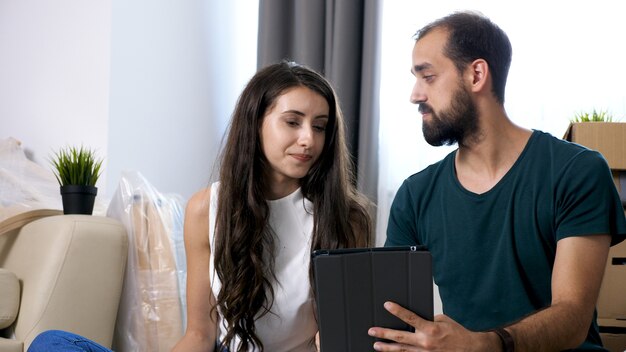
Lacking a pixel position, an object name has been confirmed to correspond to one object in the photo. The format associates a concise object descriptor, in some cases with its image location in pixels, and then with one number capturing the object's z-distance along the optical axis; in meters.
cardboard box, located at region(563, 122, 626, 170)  2.25
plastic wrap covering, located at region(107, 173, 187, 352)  2.18
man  1.31
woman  1.57
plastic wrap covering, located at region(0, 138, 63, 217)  2.30
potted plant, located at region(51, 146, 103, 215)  2.22
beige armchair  1.98
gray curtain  2.80
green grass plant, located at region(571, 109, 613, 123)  2.36
